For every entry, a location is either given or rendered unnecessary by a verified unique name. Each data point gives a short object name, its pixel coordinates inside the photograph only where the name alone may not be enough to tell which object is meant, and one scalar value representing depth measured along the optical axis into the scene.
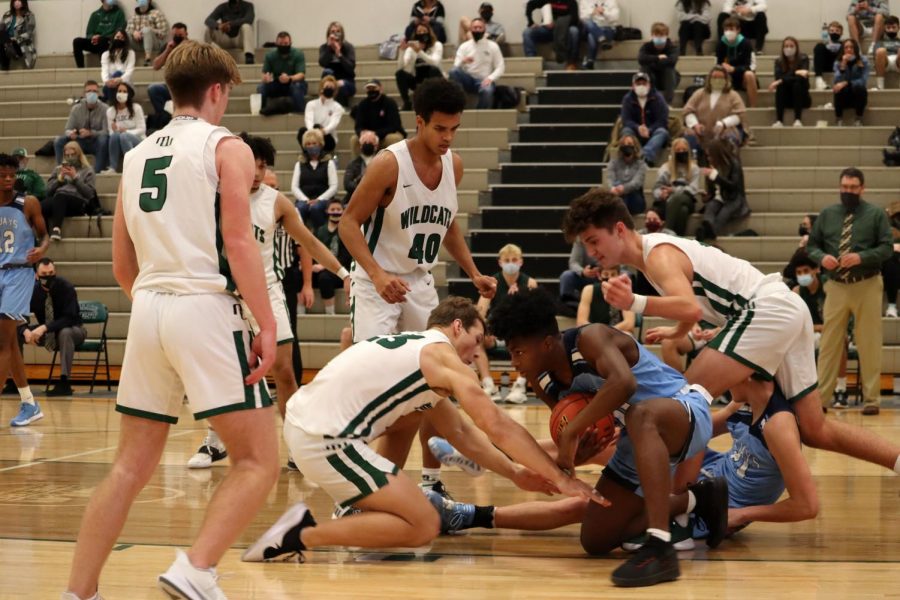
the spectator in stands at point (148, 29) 18.41
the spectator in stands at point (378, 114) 14.26
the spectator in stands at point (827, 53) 15.12
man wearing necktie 9.55
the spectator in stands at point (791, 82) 14.35
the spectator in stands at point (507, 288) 10.67
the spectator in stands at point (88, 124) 15.76
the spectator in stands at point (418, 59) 15.52
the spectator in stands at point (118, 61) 17.11
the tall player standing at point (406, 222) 5.25
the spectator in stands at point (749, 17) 15.84
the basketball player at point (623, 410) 4.17
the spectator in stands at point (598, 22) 16.38
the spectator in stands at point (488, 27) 16.58
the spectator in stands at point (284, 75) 16.11
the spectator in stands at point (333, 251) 12.40
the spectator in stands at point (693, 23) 16.12
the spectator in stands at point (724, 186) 12.61
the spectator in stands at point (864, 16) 15.70
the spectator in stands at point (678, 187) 12.22
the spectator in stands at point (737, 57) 14.77
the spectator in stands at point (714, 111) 13.48
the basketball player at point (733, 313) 4.69
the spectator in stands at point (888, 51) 14.99
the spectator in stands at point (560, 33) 16.25
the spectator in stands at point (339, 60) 15.87
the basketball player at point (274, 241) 6.60
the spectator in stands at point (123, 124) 15.52
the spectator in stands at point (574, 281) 11.73
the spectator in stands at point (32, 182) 12.82
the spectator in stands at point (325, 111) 15.00
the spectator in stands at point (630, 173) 12.72
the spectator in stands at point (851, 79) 14.20
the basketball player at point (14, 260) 8.70
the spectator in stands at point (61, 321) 11.40
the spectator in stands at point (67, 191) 14.35
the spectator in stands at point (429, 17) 16.67
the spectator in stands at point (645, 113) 13.68
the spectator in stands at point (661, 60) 14.84
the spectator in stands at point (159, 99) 16.47
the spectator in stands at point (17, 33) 18.97
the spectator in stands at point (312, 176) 13.45
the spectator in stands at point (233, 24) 18.14
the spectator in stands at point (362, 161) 13.58
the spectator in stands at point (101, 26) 18.44
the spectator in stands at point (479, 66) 15.34
